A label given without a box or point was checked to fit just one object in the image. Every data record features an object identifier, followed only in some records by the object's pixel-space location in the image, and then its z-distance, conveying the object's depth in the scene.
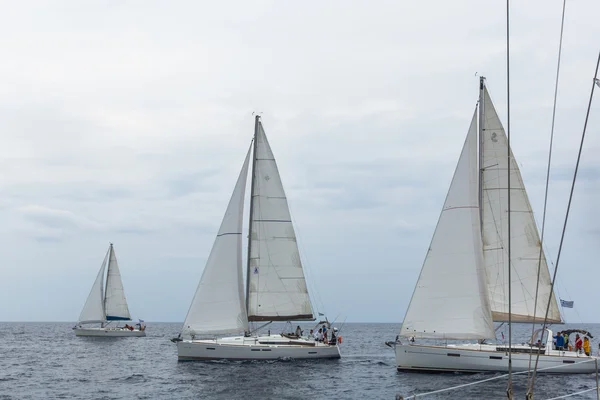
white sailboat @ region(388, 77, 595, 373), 40.25
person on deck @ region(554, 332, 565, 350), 41.41
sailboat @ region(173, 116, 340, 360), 47.53
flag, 41.62
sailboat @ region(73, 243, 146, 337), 88.50
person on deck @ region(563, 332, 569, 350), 41.66
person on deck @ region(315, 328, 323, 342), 49.78
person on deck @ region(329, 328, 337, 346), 49.11
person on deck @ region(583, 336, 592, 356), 40.71
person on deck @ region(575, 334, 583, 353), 41.25
